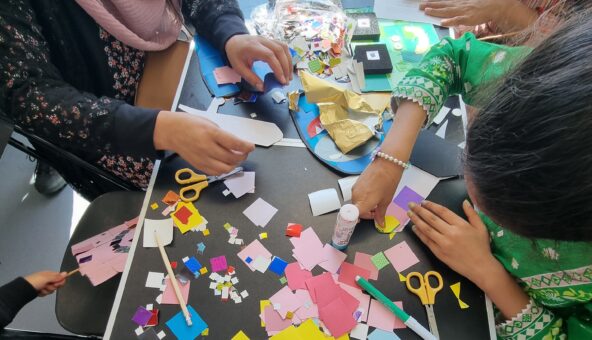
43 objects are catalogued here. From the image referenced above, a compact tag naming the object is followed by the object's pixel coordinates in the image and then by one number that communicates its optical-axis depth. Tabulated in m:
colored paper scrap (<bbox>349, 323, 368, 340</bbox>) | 0.61
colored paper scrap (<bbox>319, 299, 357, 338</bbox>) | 0.62
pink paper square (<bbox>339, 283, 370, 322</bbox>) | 0.63
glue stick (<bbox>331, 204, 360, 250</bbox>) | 0.62
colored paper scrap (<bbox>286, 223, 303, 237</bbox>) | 0.70
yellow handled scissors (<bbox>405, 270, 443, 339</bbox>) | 0.62
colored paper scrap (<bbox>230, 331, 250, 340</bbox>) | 0.61
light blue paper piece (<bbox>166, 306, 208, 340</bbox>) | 0.61
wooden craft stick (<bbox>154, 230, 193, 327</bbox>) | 0.62
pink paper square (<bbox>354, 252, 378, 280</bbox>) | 0.67
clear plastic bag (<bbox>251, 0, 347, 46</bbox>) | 1.04
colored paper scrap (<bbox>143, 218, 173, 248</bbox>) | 0.69
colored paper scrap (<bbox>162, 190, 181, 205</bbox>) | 0.74
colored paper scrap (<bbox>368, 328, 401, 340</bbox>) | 0.61
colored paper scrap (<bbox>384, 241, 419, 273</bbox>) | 0.68
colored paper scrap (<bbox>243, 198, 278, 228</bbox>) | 0.72
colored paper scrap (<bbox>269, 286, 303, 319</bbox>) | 0.63
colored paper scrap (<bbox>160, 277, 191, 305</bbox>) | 0.64
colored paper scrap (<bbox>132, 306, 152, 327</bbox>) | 0.62
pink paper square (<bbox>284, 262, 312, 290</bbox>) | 0.65
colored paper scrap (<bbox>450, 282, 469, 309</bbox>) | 0.64
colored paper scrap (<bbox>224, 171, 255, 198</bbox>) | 0.76
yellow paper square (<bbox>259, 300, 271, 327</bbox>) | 0.63
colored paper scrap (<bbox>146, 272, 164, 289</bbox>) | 0.66
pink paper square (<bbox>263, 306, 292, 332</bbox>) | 0.62
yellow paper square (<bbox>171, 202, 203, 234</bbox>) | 0.71
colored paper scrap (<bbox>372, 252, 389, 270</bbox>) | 0.68
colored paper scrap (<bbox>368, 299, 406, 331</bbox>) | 0.62
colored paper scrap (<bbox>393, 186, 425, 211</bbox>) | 0.75
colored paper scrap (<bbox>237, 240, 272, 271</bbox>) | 0.68
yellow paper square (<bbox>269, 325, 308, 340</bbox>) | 0.61
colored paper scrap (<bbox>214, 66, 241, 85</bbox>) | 0.91
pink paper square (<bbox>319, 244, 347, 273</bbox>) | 0.67
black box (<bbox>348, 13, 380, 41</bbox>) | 1.02
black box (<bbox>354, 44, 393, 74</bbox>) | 0.94
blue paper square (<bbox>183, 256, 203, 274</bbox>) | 0.67
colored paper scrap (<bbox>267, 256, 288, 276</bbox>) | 0.67
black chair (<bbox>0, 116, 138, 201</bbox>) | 0.76
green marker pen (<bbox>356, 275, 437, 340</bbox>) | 0.60
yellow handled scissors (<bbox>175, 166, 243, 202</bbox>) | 0.75
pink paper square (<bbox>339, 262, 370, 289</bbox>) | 0.66
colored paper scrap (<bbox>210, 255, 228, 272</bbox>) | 0.67
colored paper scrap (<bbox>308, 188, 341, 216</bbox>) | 0.73
